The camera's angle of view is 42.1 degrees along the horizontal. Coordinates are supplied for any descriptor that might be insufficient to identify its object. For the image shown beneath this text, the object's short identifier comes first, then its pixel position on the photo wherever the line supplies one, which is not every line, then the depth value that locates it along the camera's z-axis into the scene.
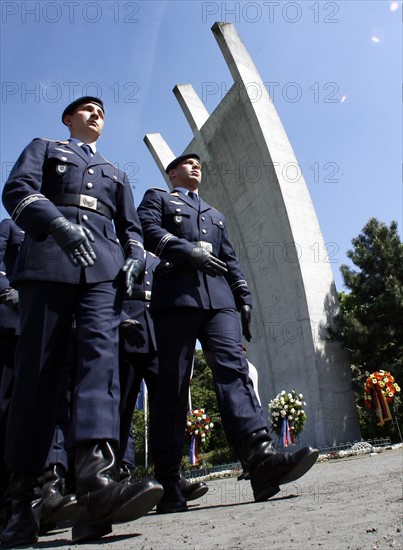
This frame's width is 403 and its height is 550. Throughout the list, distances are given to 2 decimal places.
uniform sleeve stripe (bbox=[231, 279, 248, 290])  3.82
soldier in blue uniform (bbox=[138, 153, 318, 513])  2.87
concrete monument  16.28
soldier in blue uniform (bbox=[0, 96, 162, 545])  1.99
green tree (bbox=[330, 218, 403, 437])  16.56
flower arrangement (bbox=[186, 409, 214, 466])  11.48
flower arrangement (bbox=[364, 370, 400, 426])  12.71
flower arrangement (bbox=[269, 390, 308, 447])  11.28
